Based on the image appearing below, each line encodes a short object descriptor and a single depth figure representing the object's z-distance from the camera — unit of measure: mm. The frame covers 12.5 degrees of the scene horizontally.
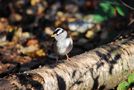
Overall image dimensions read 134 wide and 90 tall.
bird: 6902
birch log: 6149
